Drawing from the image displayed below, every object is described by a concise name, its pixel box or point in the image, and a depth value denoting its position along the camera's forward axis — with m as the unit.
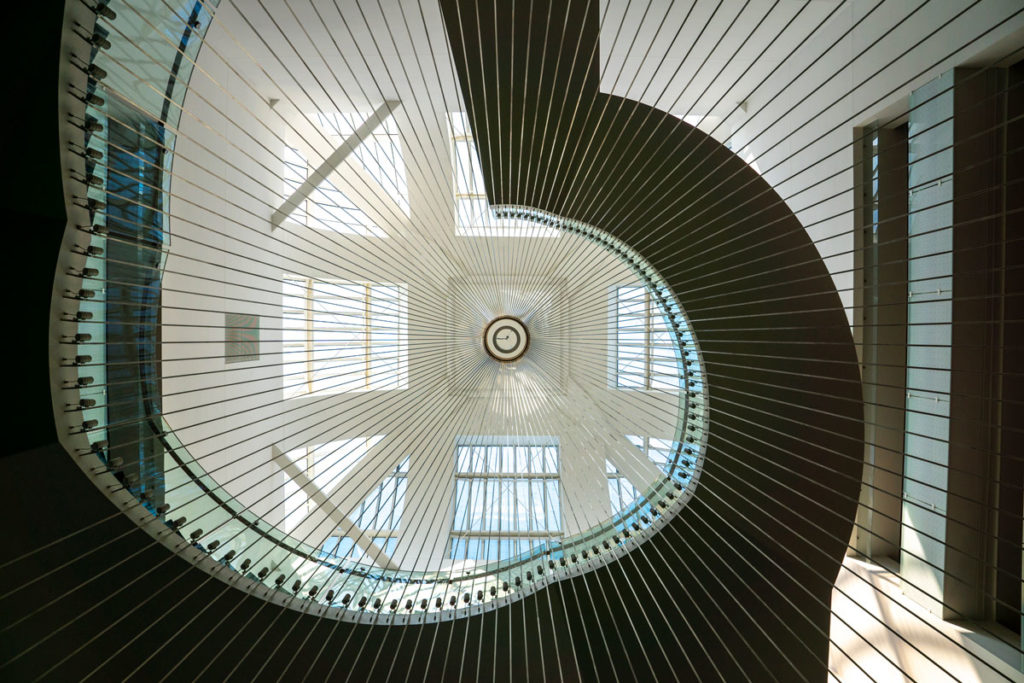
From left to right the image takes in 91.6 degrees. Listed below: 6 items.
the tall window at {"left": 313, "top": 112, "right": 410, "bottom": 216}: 7.00
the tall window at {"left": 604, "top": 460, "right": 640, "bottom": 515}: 7.15
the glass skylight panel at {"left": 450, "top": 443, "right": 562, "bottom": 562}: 6.12
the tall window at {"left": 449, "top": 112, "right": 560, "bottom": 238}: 7.12
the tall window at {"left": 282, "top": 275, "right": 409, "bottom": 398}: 7.05
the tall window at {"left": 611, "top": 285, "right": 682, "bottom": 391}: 7.10
